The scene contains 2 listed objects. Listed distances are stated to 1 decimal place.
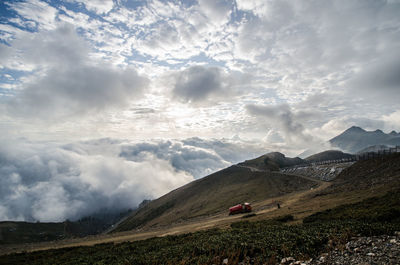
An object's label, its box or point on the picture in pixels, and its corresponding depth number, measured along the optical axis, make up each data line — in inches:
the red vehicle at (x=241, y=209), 2165.4
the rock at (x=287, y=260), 486.0
